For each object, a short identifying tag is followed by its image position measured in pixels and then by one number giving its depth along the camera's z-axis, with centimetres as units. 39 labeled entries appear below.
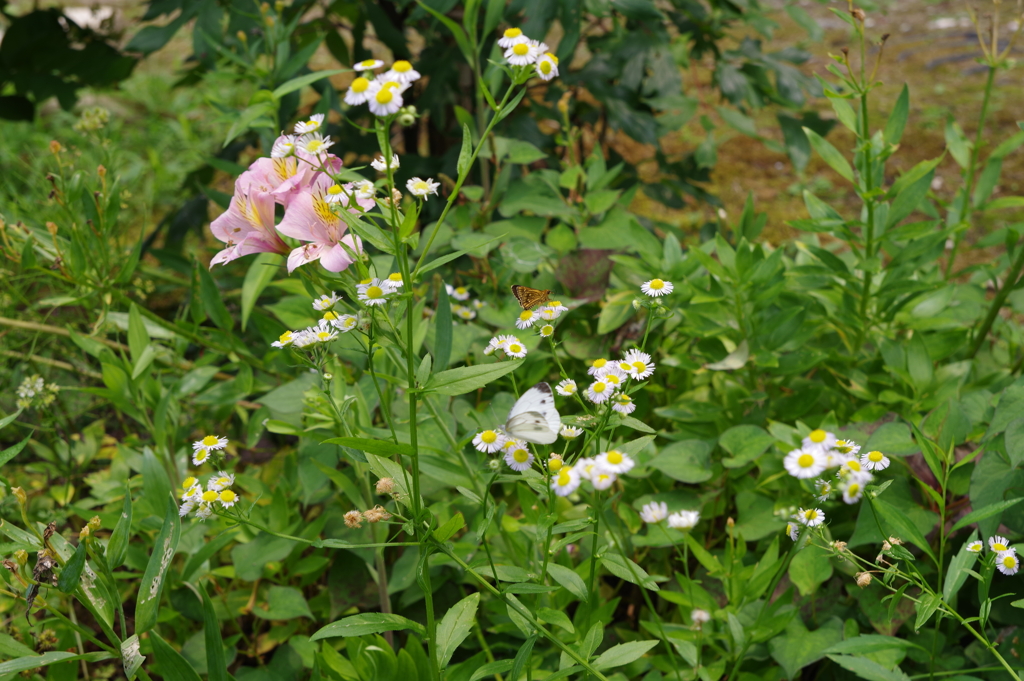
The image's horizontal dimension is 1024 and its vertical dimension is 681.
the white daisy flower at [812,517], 149
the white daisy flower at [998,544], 153
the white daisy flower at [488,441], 152
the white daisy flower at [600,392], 152
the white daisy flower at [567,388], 153
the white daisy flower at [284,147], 149
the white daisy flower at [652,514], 148
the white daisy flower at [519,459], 151
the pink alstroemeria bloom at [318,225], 154
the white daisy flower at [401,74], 146
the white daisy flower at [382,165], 147
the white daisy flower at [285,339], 155
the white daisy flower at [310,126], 149
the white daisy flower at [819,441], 148
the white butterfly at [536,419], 148
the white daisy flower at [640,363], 155
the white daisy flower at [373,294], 150
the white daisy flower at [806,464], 145
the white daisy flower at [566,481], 145
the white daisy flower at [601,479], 145
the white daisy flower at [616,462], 145
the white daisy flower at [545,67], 148
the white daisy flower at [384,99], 145
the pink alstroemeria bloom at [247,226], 157
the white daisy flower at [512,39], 149
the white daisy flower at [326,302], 154
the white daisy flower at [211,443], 154
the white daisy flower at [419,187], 152
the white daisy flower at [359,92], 144
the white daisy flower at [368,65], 146
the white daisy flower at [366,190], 149
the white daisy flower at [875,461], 151
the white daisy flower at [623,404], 151
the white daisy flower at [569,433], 153
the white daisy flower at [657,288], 158
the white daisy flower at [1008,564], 152
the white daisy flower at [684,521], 149
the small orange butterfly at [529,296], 160
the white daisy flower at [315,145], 149
